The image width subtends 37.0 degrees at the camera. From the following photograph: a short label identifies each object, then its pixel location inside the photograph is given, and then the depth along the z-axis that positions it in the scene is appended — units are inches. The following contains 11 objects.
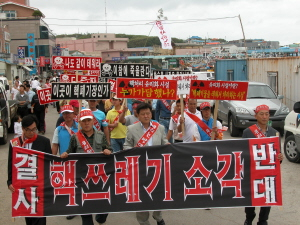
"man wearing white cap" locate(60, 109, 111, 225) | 225.6
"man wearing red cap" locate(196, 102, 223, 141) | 273.1
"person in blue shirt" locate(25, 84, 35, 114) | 666.8
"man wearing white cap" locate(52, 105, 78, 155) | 263.7
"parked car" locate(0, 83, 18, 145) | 567.2
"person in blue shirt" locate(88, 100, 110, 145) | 304.7
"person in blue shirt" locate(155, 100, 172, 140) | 402.9
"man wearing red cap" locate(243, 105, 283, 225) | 231.1
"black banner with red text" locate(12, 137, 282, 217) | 223.6
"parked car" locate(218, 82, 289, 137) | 582.2
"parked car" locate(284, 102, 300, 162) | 402.0
